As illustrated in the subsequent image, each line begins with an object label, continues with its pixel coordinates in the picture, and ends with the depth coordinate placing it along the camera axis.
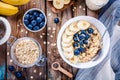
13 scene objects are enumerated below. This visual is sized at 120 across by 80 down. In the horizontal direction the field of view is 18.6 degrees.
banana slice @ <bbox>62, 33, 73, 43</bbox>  1.27
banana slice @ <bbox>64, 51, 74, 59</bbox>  1.28
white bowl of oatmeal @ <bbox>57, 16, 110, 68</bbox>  1.27
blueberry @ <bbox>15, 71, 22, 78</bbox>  1.30
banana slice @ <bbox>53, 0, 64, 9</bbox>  1.26
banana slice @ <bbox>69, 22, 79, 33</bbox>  1.28
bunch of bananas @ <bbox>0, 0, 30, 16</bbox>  1.23
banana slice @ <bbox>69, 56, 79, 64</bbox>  1.28
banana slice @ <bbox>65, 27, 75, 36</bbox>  1.28
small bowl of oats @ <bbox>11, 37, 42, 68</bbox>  1.29
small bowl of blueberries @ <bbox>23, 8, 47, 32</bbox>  1.27
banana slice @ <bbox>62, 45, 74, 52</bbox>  1.28
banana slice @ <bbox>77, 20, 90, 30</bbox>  1.28
